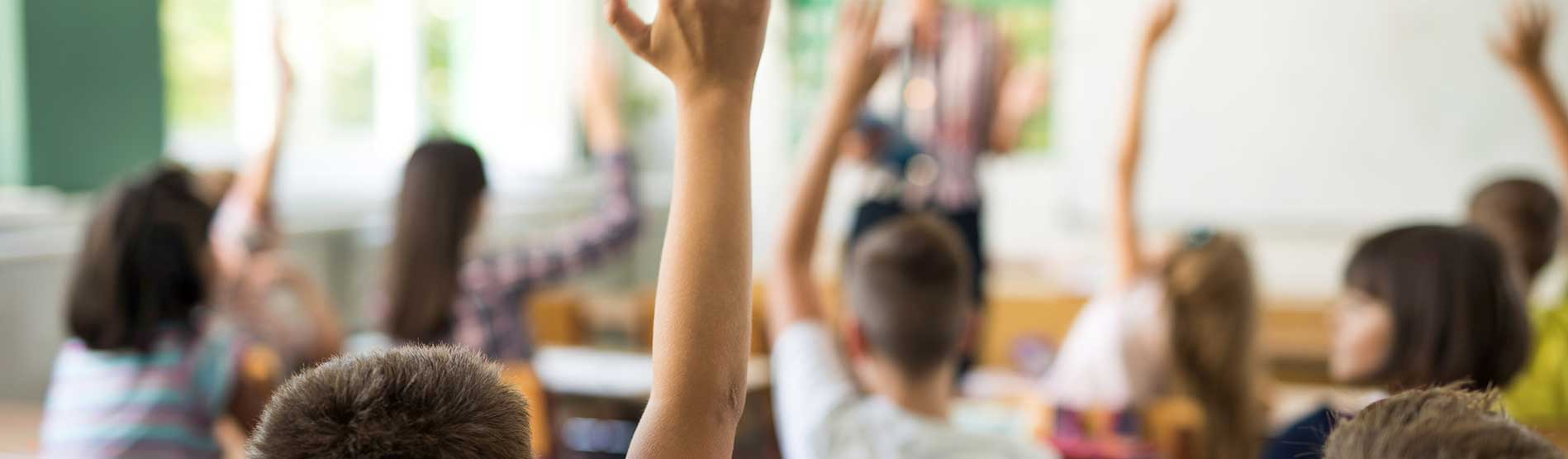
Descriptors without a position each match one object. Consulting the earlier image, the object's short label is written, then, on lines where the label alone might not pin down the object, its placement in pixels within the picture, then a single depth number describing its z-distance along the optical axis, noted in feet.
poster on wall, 18.25
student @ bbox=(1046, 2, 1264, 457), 8.16
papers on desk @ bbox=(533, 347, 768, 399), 11.71
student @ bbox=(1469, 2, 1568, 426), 7.23
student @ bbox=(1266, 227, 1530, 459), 5.29
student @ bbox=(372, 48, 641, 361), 7.72
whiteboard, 16.21
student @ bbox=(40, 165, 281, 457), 6.46
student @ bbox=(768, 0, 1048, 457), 4.72
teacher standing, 11.94
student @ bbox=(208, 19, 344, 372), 8.05
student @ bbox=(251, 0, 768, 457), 2.47
